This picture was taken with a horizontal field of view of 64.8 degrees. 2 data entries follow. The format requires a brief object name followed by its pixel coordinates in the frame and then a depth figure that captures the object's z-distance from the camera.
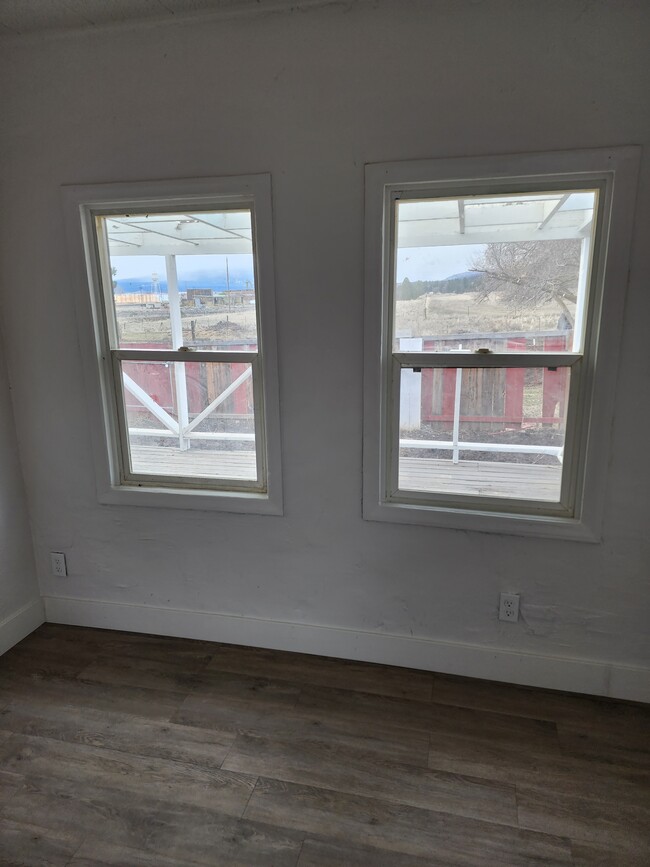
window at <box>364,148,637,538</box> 1.86
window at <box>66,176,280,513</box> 2.16
